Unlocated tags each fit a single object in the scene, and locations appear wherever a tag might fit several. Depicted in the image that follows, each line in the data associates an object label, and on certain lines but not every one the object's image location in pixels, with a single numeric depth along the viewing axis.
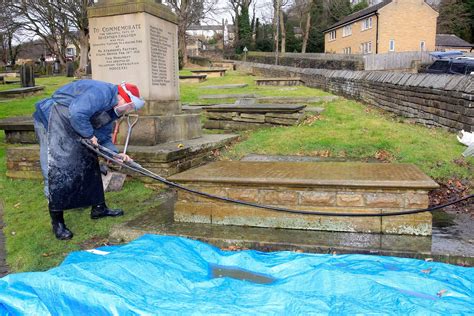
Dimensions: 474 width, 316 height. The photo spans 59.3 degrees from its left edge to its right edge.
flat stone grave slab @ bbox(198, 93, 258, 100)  15.82
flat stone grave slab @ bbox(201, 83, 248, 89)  20.94
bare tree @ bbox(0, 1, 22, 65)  32.92
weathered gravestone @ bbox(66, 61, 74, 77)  33.56
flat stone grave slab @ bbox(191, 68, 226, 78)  32.70
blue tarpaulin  2.67
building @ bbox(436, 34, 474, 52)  51.16
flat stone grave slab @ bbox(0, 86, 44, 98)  17.91
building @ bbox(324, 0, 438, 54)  47.78
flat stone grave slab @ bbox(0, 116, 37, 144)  8.49
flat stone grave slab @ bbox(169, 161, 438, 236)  3.96
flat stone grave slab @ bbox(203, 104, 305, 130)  10.52
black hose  3.83
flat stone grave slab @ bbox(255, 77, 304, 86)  24.72
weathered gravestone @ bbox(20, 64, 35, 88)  21.83
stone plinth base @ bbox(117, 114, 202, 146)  6.99
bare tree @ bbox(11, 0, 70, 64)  32.62
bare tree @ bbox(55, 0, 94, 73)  30.64
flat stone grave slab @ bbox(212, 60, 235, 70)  43.88
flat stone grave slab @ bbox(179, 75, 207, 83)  27.14
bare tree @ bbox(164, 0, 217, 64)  42.72
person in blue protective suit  4.21
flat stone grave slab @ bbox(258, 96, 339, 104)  13.52
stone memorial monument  6.87
